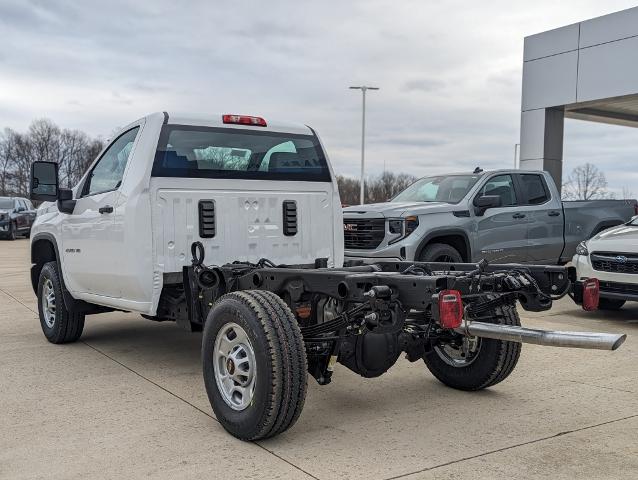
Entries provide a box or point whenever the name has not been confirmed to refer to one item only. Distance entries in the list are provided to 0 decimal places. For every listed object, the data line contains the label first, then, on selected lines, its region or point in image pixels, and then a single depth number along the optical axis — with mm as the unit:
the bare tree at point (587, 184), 47656
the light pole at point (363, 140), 35728
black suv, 24547
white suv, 7656
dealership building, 15969
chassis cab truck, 3775
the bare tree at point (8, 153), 75250
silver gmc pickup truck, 8672
